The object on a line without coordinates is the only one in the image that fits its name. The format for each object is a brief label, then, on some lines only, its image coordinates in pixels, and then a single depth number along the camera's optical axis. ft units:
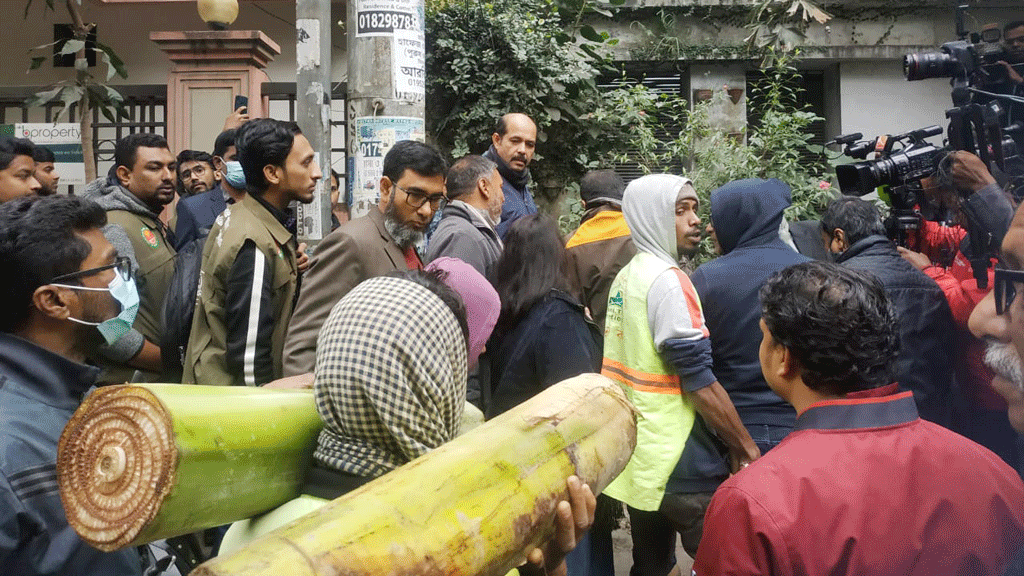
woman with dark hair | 12.62
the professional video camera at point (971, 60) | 11.00
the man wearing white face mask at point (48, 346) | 6.31
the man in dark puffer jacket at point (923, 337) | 12.42
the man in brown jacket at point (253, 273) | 11.15
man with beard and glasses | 11.02
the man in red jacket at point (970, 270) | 9.56
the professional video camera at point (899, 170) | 12.30
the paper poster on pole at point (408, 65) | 15.47
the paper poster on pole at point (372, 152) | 15.46
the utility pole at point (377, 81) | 15.37
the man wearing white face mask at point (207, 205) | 16.65
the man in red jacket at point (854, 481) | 5.84
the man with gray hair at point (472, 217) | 13.94
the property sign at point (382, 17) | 15.30
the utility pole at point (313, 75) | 16.29
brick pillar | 24.39
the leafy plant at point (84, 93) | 21.51
